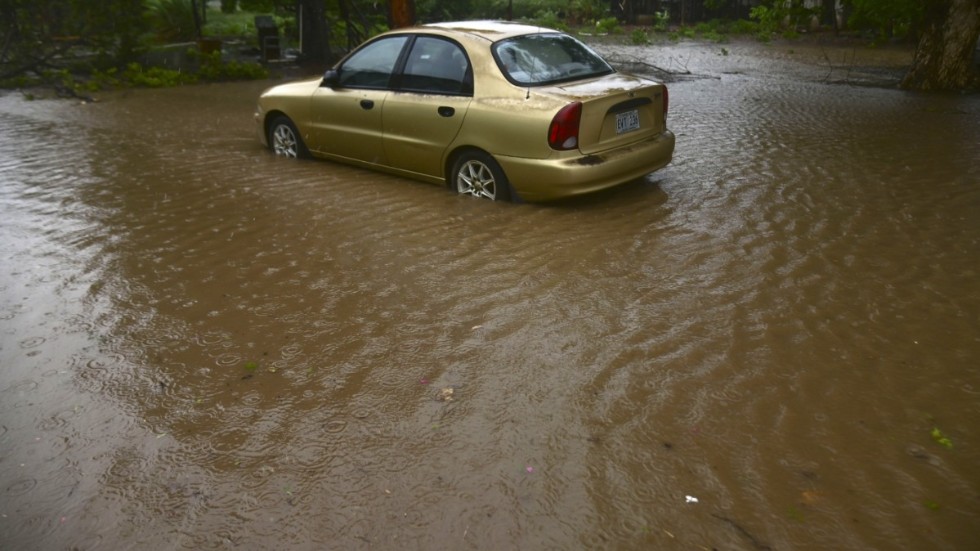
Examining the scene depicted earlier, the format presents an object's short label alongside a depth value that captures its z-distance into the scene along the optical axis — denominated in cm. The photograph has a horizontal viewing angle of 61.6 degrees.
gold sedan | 692
